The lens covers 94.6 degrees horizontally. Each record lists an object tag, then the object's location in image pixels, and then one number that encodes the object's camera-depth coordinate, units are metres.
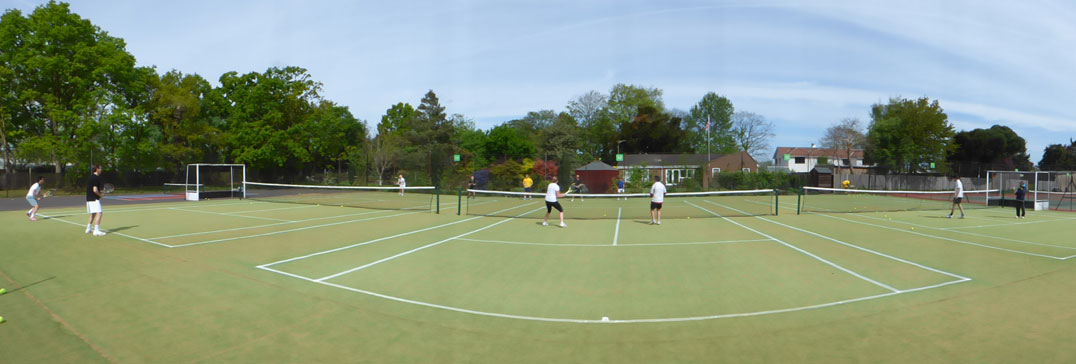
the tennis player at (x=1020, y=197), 19.23
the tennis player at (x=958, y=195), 18.34
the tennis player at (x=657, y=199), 15.66
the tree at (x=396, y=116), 72.50
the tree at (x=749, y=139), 81.92
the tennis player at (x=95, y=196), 12.14
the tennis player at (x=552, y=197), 15.16
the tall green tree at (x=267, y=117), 45.22
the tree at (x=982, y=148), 67.56
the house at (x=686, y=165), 47.59
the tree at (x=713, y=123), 87.88
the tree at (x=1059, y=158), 73.42
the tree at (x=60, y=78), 33.44
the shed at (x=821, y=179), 47.59
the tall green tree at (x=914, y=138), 56.91
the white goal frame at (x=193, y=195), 25.99
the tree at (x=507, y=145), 45.97
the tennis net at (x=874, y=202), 23.27
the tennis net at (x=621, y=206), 19.39
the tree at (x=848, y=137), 58.34
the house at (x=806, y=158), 91.50
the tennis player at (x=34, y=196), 15.35
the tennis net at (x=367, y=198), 23.12
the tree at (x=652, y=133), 70.69
